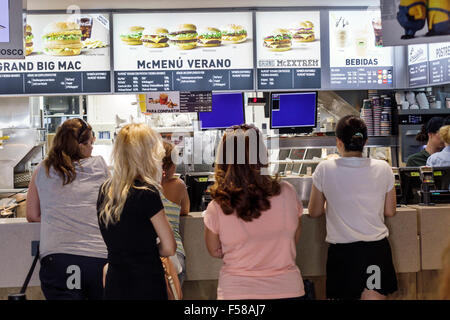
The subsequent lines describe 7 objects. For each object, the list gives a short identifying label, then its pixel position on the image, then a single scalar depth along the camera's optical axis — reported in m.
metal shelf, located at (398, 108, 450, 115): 6.58
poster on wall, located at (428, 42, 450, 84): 5.94
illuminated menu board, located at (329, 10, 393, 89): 6.10
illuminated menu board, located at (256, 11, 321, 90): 6.01
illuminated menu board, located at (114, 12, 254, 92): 5.91
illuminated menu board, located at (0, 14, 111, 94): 5.82
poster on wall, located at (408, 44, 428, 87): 6.18
